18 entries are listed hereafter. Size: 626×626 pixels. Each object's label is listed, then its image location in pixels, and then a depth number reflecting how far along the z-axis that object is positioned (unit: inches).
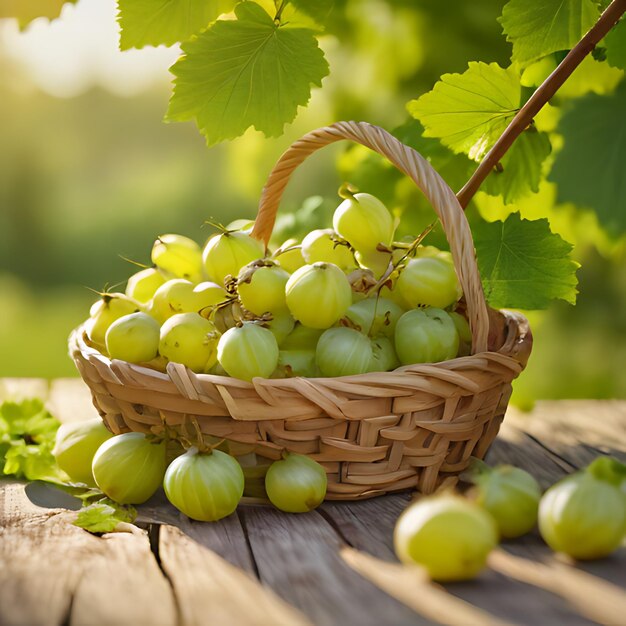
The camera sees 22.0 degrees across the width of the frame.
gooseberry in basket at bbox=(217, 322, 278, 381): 20.1
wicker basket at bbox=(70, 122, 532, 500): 20.0
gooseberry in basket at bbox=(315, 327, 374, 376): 20.4
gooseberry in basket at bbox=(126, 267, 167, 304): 23.1
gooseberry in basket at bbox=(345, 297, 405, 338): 21.2
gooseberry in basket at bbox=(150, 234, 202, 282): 23.2
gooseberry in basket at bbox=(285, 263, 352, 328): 20.5
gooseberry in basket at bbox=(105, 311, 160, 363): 20.9
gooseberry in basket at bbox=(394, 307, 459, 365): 20.7
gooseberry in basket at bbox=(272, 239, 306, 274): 22.6
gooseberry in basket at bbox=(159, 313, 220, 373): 20.8
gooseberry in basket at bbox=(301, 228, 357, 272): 21.9
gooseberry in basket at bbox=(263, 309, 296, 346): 21.3
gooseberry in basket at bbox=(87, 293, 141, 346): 22.0
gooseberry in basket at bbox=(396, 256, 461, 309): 21.2
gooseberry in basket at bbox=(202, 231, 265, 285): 22.3
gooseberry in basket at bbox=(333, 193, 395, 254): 21.7
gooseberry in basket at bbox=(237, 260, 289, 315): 21.0
